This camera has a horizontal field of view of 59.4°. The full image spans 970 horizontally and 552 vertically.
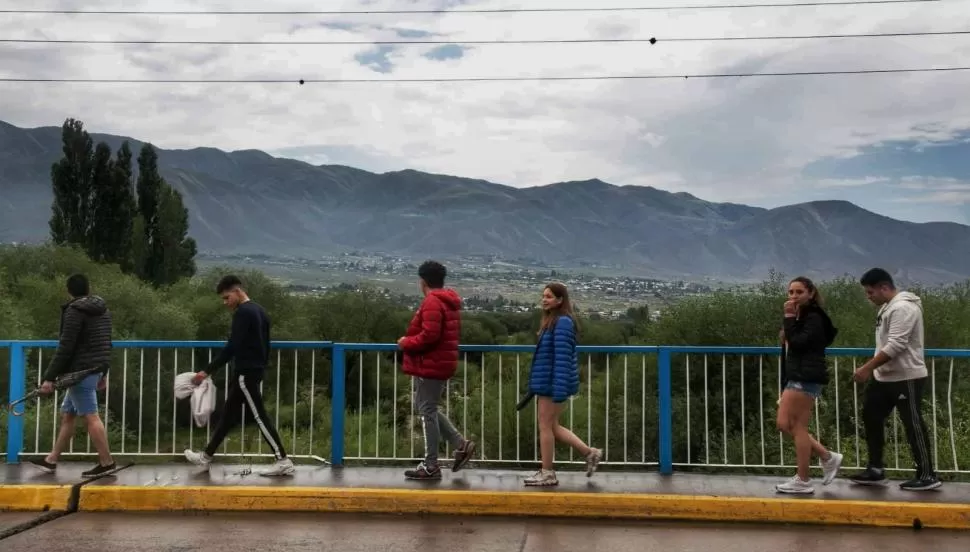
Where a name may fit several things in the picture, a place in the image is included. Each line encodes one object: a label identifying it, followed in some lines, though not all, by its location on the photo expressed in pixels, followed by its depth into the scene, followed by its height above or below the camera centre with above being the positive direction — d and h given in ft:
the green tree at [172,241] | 273.75 +26.69
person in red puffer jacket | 21.81 -0.79
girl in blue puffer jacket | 21.61 -1.16
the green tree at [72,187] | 254.27 +41.35
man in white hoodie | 20.97 -1.18
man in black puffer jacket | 22.76 -0.97
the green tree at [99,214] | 257.55 +33.04
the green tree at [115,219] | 255.91 +31.31
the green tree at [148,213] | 266.57 +35.58
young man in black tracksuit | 22.66 -1.08
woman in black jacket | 20.63 -1.01
